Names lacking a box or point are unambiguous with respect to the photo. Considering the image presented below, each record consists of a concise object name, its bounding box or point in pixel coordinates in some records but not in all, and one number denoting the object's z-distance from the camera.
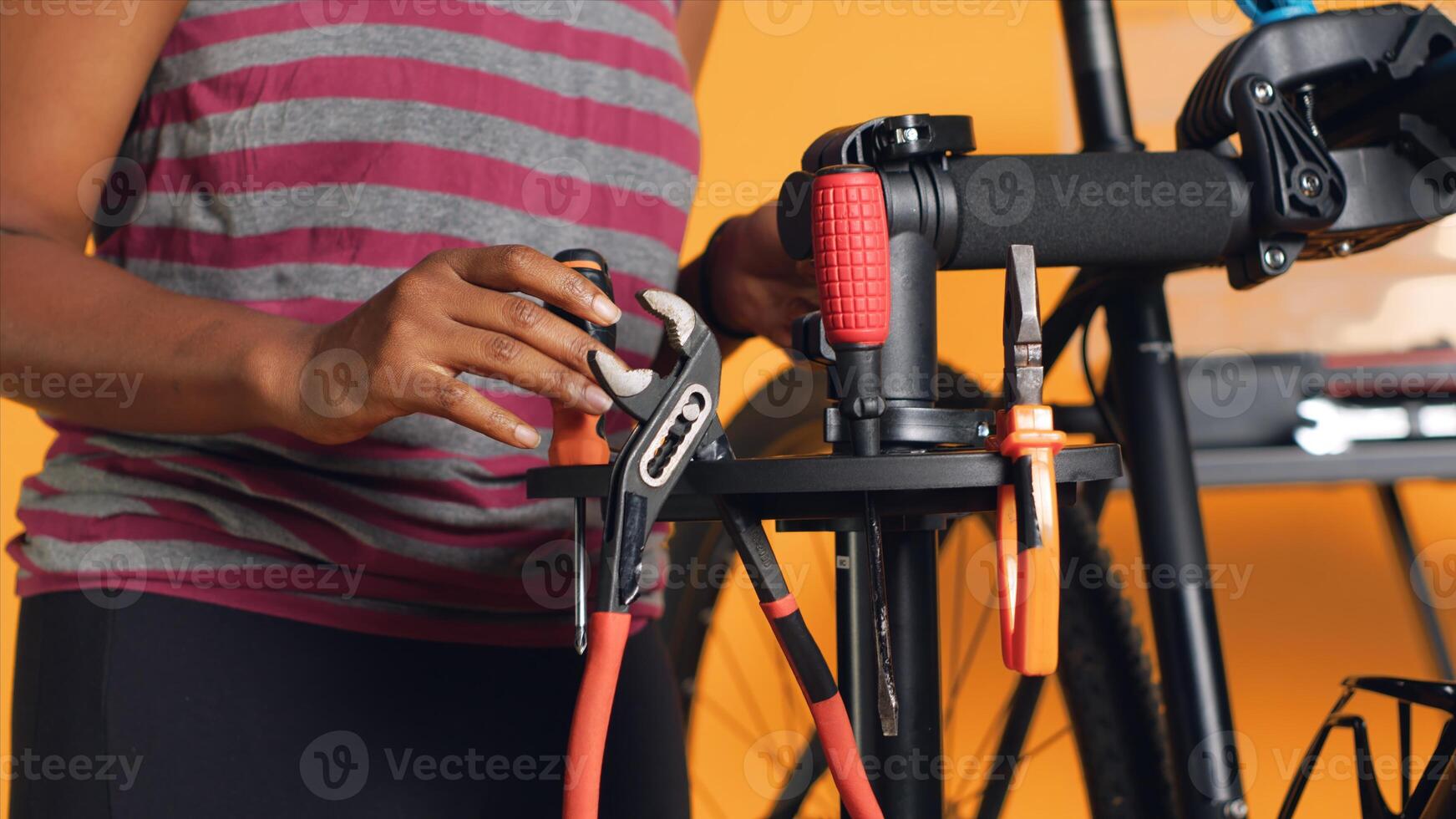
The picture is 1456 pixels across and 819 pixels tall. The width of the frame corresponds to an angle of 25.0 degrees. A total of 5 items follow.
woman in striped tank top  1.81
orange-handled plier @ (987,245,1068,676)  1.55
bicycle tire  2.16
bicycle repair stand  1.60
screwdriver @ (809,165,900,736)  1.62
